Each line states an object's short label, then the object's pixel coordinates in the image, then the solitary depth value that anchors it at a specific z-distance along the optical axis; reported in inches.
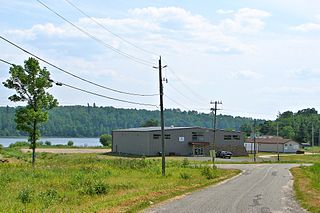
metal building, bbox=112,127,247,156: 3644.2
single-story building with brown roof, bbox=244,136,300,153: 5078.7
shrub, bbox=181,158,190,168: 2180.9
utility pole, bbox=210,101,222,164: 2927.2
